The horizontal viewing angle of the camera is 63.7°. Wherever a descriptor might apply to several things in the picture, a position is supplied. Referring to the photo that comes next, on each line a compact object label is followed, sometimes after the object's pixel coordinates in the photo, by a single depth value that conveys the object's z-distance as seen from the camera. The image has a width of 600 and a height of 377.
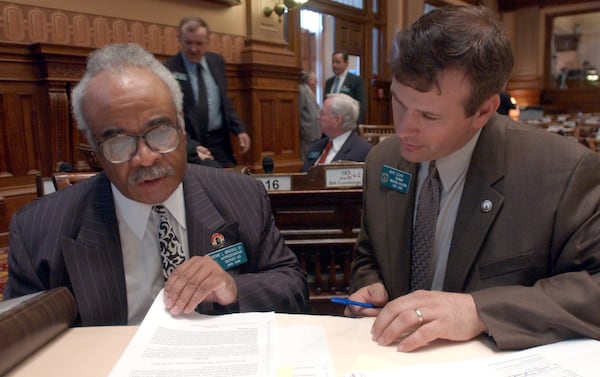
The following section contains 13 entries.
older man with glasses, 1.21
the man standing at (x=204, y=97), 3.45
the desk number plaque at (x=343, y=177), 2.07
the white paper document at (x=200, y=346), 0.83
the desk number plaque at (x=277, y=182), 2.13
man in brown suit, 0.92
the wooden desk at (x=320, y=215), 2.05
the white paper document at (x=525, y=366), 0.78
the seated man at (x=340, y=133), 3.90
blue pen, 1.07
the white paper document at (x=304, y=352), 0.82
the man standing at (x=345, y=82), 6.30
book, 0.86
